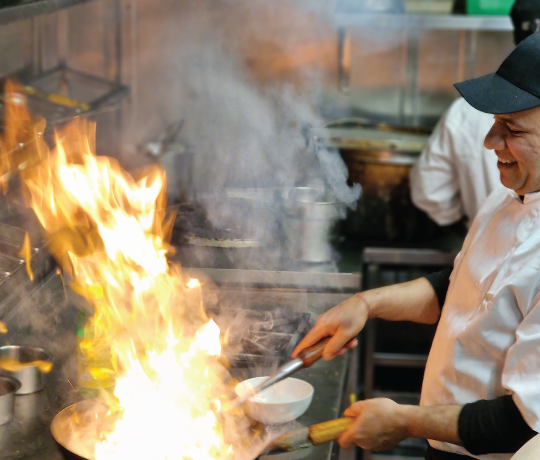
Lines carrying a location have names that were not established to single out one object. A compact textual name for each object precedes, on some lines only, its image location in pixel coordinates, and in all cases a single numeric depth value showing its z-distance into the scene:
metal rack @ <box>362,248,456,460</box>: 3.32
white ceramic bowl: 1.81
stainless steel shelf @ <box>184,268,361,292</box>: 2.49
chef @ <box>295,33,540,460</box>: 1.58
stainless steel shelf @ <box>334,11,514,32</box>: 3.49
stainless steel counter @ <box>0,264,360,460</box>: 1.75
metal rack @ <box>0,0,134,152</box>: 3.26
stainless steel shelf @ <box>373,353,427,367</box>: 3.48
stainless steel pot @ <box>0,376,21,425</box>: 1.78
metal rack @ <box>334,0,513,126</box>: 3.72
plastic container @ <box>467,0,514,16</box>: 3.52
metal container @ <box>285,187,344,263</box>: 2.66
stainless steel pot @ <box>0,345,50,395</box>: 1.95
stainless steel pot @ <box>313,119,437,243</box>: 3.38
